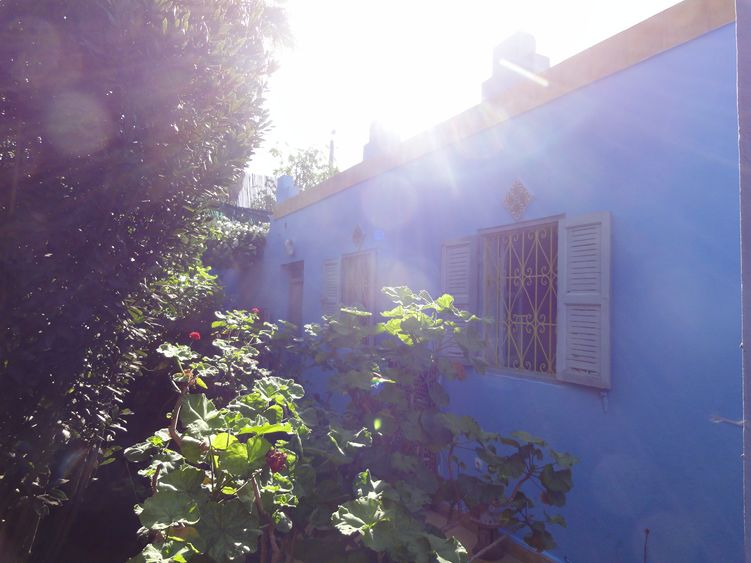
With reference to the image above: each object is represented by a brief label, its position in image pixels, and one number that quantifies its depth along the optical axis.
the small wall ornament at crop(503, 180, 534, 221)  3.79
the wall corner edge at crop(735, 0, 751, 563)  1.07
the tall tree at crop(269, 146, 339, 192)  23.72
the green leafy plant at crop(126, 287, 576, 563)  1.45
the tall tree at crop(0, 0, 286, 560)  2.15
